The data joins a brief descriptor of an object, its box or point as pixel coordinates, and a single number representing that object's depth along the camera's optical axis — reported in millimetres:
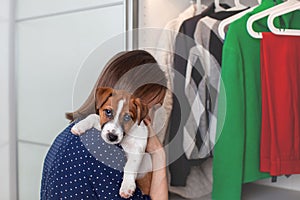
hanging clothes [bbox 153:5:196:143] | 1195
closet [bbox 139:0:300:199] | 1487
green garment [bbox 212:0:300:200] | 1273
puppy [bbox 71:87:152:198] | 935
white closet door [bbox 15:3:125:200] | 1778
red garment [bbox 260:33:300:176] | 1285
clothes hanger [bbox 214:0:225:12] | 1474
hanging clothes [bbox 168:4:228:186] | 1322
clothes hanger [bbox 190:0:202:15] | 1533
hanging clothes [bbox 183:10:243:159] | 1354
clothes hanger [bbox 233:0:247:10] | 1421
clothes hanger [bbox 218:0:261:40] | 1328
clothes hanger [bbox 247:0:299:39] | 1288
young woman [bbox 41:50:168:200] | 964
